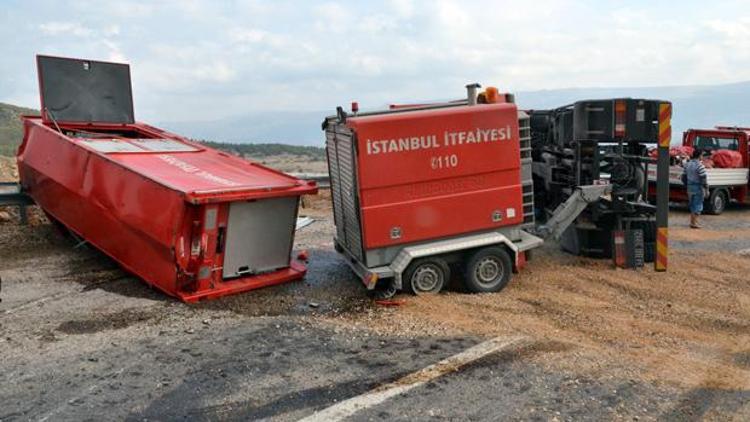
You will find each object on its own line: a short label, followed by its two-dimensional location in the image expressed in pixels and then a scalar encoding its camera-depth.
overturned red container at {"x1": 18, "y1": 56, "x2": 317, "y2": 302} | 6.47
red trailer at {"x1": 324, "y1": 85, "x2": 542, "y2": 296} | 6.48
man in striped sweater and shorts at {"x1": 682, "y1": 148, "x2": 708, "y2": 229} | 12.38
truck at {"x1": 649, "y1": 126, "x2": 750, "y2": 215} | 14.26
